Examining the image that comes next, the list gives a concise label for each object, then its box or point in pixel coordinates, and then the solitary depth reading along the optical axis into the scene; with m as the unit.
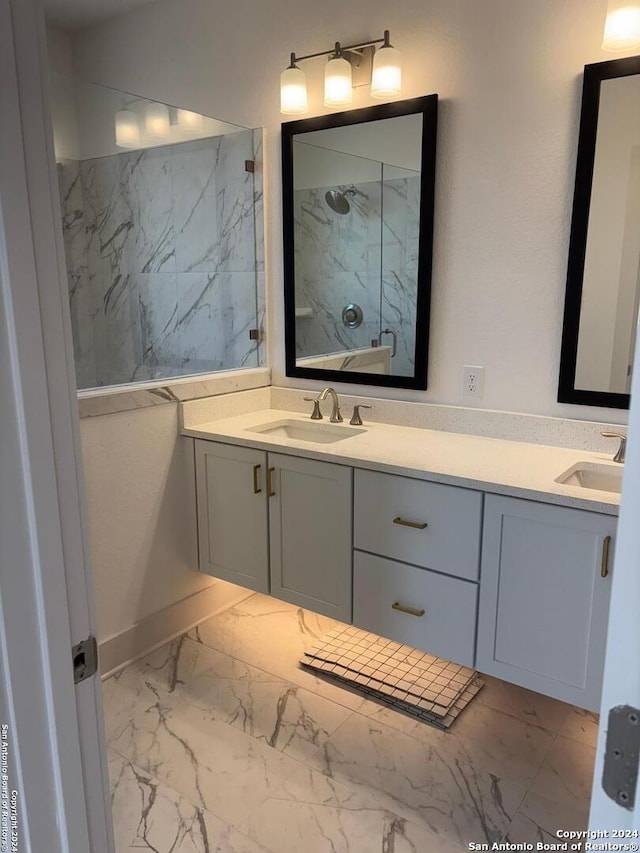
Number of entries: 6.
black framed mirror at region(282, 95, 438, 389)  2.33
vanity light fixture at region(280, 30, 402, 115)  2.24
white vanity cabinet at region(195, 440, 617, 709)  1.69
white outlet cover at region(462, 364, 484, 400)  2.31
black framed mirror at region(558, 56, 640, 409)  1.89
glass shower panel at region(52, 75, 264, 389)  2.77
